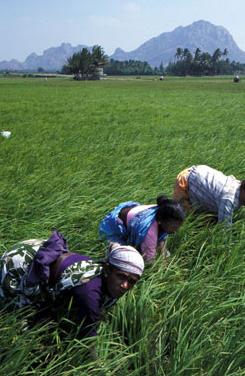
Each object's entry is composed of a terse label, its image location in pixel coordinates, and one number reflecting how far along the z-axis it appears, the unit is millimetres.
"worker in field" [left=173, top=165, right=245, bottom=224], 3602
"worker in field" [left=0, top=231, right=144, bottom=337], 2270
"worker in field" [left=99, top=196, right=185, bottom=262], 2986
